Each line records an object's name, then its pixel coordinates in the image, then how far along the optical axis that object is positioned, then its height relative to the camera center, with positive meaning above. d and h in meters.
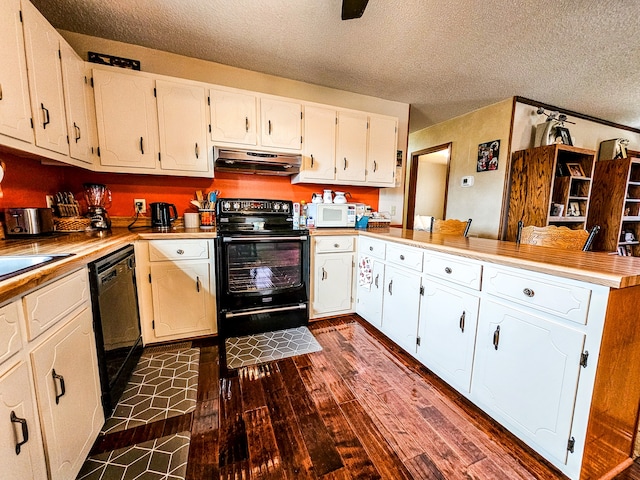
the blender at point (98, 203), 1.97 +0.01
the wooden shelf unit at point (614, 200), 3.34 +0.17
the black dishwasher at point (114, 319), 1.26 -0.64
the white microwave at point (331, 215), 2.58 -0.07
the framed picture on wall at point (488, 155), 3.21 +0.70
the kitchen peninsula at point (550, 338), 0.98 -0.55
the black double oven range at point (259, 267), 2.12 -0.52
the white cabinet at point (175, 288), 1.94 -0.64
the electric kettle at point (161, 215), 2.25 -0.09
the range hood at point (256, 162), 2.21 +0.41
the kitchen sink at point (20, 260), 1.04 -0.23
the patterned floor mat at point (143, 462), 1.09 -1.13
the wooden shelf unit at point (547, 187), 2.84 +0.29
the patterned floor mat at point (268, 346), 1.93 -1.12
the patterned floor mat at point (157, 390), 1.39 -1.13
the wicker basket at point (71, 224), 1.80 -0.14
